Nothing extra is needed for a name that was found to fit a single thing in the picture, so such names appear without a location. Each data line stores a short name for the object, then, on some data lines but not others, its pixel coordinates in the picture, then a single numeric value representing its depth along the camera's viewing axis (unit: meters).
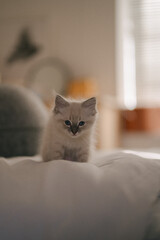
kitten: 0.97
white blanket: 0.55
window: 3.49
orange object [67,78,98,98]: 3.22
